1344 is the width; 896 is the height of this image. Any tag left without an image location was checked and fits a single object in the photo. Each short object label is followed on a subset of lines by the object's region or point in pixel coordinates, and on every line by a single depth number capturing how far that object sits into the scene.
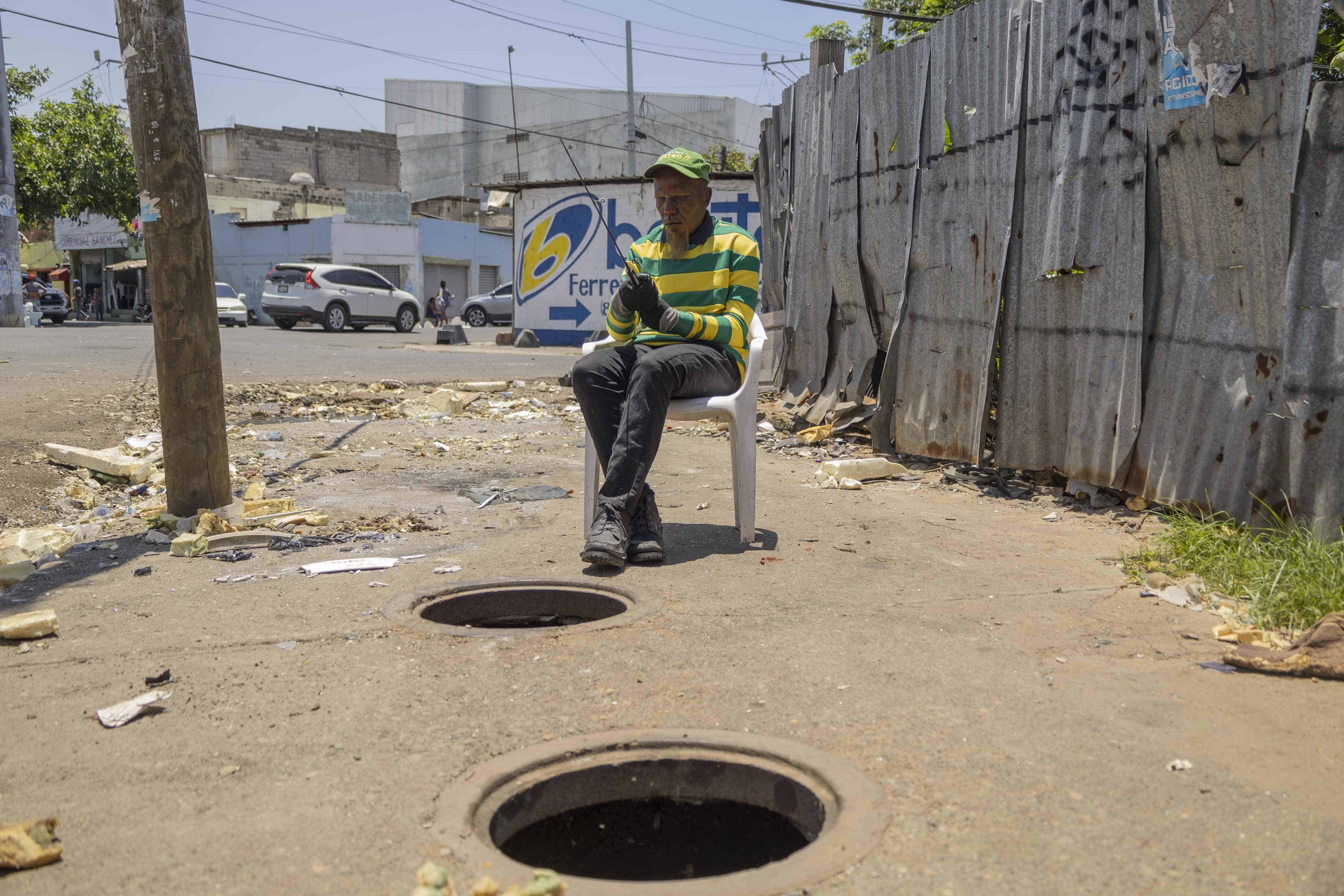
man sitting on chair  3.88
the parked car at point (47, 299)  29.75
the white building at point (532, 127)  49.44
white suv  26.14
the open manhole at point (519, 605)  3.49
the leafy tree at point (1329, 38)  6.39
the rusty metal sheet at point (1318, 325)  3.59
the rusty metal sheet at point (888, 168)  6.22
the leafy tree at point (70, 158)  28.94
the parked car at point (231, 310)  28.89
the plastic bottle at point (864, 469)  5.85
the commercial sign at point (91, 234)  42.19
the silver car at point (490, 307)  33.88
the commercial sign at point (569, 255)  18.33
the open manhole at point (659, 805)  2.09
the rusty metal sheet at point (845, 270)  7.06
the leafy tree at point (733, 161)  30.56
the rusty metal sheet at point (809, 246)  7.75
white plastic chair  4.13
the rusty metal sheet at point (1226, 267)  3.78
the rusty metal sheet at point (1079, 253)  4.56
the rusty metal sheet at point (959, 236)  5.35
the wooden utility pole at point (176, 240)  4.21
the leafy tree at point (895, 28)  12.49
